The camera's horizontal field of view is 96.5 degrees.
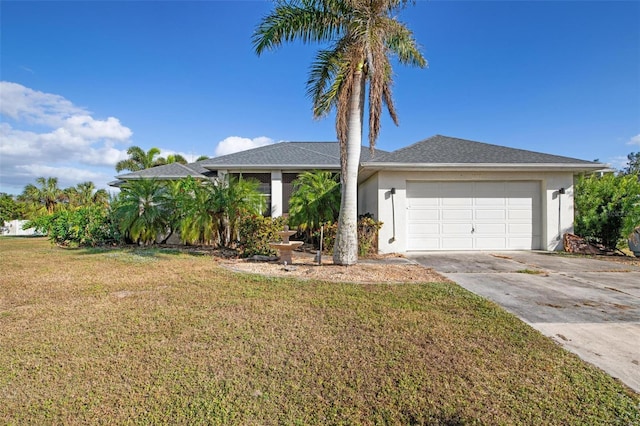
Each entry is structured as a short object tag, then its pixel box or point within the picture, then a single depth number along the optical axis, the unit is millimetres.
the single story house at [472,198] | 10039
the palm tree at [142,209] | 11180
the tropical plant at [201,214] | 10555
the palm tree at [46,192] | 26641
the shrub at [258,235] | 9219
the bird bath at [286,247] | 7777
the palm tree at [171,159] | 24633
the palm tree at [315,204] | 11414
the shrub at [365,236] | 9617
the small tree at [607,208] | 9445
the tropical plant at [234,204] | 10391
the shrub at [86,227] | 11898
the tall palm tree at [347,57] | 6867
